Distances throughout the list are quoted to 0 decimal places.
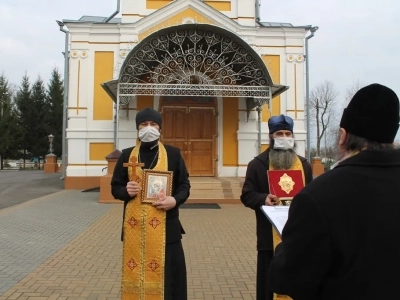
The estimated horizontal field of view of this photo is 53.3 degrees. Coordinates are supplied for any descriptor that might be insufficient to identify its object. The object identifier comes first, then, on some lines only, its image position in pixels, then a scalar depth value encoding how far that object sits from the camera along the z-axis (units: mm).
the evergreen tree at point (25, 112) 40925
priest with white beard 3229
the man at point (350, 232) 1371
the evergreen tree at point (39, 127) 41188
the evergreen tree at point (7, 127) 36281
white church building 15352
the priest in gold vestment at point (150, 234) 3330
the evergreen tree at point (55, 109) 41562
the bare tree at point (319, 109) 40969
